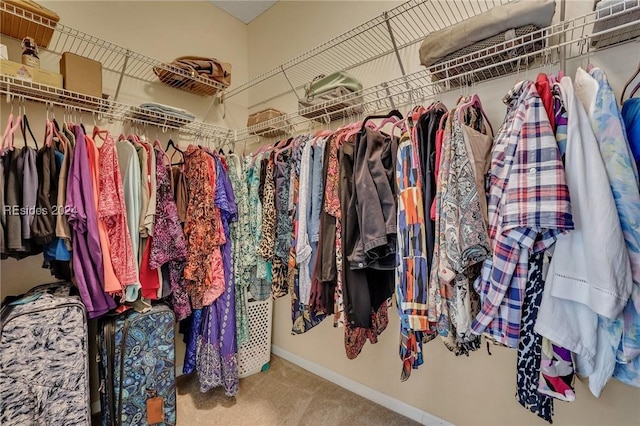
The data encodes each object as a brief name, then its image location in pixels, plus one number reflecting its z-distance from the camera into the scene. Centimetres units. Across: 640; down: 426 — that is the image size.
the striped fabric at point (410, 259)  91
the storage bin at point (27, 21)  126
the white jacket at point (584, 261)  65
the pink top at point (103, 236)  130
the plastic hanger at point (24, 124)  131
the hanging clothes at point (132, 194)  139
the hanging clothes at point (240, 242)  169
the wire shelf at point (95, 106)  133
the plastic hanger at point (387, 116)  117
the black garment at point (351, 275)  104
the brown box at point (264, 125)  196
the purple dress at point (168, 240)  147
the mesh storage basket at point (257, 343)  199
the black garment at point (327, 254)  112
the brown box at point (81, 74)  140
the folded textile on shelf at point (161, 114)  167
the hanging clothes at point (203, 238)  160
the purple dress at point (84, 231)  124
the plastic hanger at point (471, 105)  91
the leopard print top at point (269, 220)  147
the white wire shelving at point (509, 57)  90
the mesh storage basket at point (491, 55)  96
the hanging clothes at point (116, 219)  132
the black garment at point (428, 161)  93
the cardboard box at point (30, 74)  125
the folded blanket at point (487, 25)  93
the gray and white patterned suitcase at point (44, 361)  110
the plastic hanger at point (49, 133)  128
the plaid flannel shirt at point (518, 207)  70
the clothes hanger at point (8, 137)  121
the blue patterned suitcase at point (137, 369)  139
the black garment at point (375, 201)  98
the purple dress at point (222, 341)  171
